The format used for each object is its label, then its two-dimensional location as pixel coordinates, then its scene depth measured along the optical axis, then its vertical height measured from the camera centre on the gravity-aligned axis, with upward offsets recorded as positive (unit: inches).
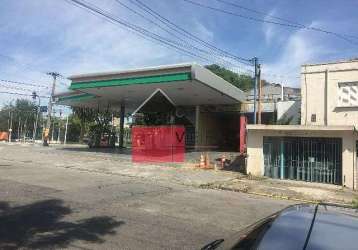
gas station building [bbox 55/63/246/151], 1017.5 +156.3
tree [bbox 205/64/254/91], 2486.5 +431.8
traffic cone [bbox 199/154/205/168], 968.1 -36.7
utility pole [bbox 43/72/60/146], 1935.3 +155.6
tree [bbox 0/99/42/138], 3383.4 +205.1
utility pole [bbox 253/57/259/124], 1184.8 +229.4
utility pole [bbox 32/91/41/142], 2334.9 +267.2
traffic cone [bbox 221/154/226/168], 980.8 -33.1
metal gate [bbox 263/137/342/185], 754.2 -17.0
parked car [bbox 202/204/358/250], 84.3 -18.4
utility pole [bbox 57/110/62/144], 2835.1 +74.2
